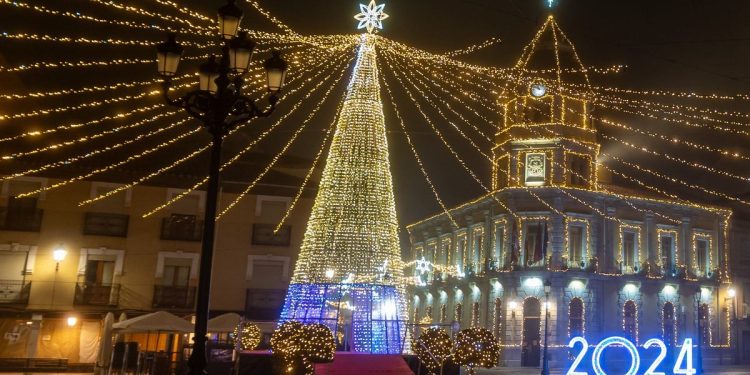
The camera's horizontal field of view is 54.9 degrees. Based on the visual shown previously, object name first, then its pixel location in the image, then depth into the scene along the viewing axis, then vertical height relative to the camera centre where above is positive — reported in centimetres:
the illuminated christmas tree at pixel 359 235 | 1750 +204
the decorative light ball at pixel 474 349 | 1534 -46
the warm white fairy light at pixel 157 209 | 2894 +399
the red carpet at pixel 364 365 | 1588 -98
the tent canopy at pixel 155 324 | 2042 -47
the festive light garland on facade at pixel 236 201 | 2908 +464
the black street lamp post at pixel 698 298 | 3777 +220
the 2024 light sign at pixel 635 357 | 1850 -53
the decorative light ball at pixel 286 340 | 1441 -48
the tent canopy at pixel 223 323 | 2291 -37
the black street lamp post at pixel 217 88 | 942 +297
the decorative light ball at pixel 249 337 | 1852 -59
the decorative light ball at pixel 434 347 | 1568 -47
